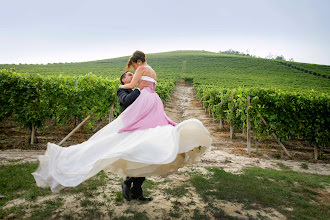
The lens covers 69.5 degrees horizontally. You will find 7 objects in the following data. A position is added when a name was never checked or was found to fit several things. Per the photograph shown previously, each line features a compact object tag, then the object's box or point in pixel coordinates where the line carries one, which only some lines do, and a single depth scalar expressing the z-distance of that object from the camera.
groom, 3.76
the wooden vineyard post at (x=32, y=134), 8.72
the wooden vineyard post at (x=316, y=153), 8.64
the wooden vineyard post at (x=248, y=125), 8.88
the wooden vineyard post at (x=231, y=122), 11.17
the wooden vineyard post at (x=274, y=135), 8.70
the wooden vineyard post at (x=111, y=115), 9.14
